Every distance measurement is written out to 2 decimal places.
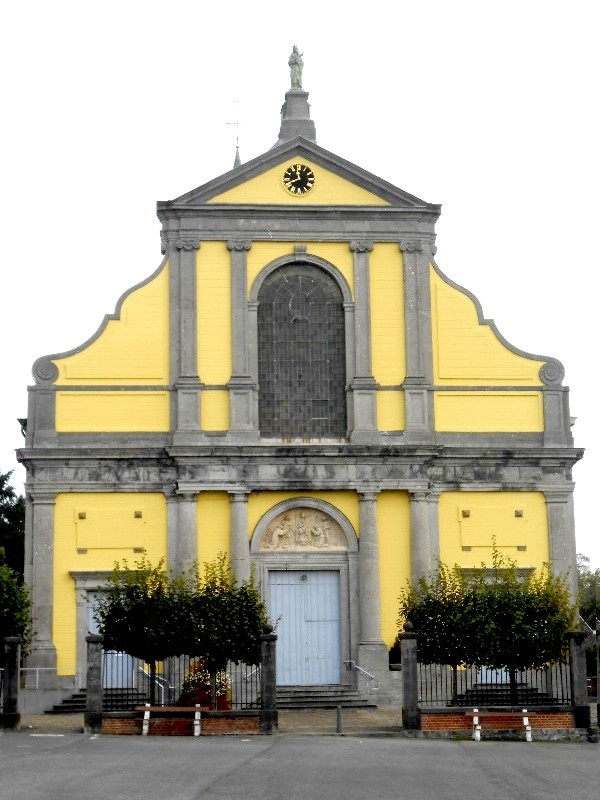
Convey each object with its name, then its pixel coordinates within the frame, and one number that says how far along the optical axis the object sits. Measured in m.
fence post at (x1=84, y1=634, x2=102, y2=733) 28.27
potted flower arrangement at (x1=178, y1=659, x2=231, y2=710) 29.82
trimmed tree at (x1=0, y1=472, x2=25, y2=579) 48.94
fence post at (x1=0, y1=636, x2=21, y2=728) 29.28
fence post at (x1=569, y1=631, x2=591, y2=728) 28.39
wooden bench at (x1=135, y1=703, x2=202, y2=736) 28.00
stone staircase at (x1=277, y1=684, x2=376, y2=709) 33.38
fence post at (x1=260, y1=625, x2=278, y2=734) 28.09
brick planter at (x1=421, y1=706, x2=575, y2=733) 27.95
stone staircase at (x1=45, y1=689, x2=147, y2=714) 30.88
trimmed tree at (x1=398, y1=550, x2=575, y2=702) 29.77
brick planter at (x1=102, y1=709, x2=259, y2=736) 28.20
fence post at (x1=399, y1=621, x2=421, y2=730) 28.09
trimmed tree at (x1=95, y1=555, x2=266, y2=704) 29.72
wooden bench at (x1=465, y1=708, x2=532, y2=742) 27.86
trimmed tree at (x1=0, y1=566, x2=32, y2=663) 31.23
